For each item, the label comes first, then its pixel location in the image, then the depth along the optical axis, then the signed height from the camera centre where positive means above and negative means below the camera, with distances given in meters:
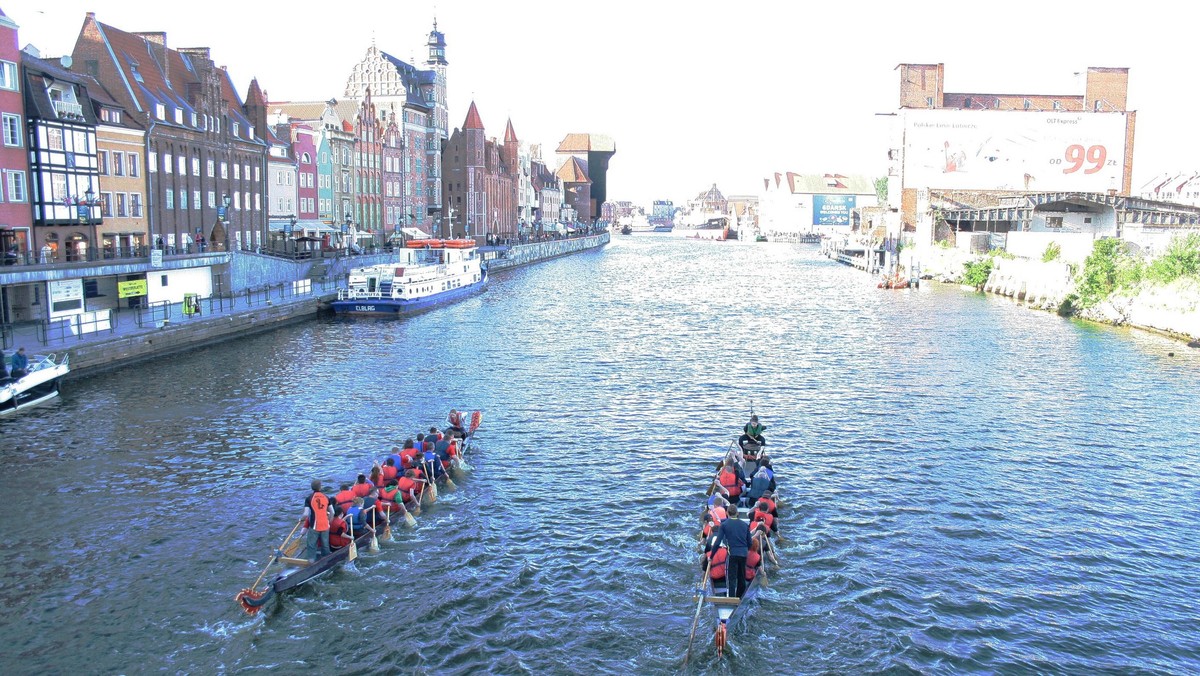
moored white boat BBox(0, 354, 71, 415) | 32.41 -5.30
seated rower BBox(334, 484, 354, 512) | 21.41 -6.02
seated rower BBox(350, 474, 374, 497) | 22.14 -5.97
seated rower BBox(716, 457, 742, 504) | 23.18 -6.17
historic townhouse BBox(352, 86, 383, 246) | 105.54 +7.92
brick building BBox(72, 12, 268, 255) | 58.97 +7.00
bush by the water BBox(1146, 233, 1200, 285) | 56.25 -1.36
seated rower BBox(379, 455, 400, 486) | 23.84 -5.99
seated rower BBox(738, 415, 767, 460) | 26.15 -5.74
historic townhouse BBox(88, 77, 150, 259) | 54.31 +3.81
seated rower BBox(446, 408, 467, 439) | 29.19 -5.94
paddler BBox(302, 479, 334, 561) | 19.72 -6.11
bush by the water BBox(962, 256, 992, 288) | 89.04 -3.08
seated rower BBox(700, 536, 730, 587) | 18.27 -6.37
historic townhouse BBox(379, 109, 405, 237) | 116.50 +7.49
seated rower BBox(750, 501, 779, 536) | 20.92 -6.42
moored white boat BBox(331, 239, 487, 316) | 64.81 -3.36
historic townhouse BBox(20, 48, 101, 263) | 46.91 +3.96
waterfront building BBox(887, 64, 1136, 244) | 121.00 +11.48
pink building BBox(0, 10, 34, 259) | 44.81 +4.00
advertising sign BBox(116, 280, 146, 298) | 48.62 -2.70
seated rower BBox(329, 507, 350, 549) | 20.56 -6.55
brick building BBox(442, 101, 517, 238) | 139.88 +8.94
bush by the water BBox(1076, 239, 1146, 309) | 63.25 -2.10
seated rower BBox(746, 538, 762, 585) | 19.19 -6.73
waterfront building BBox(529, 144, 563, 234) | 194.50 +5.41
